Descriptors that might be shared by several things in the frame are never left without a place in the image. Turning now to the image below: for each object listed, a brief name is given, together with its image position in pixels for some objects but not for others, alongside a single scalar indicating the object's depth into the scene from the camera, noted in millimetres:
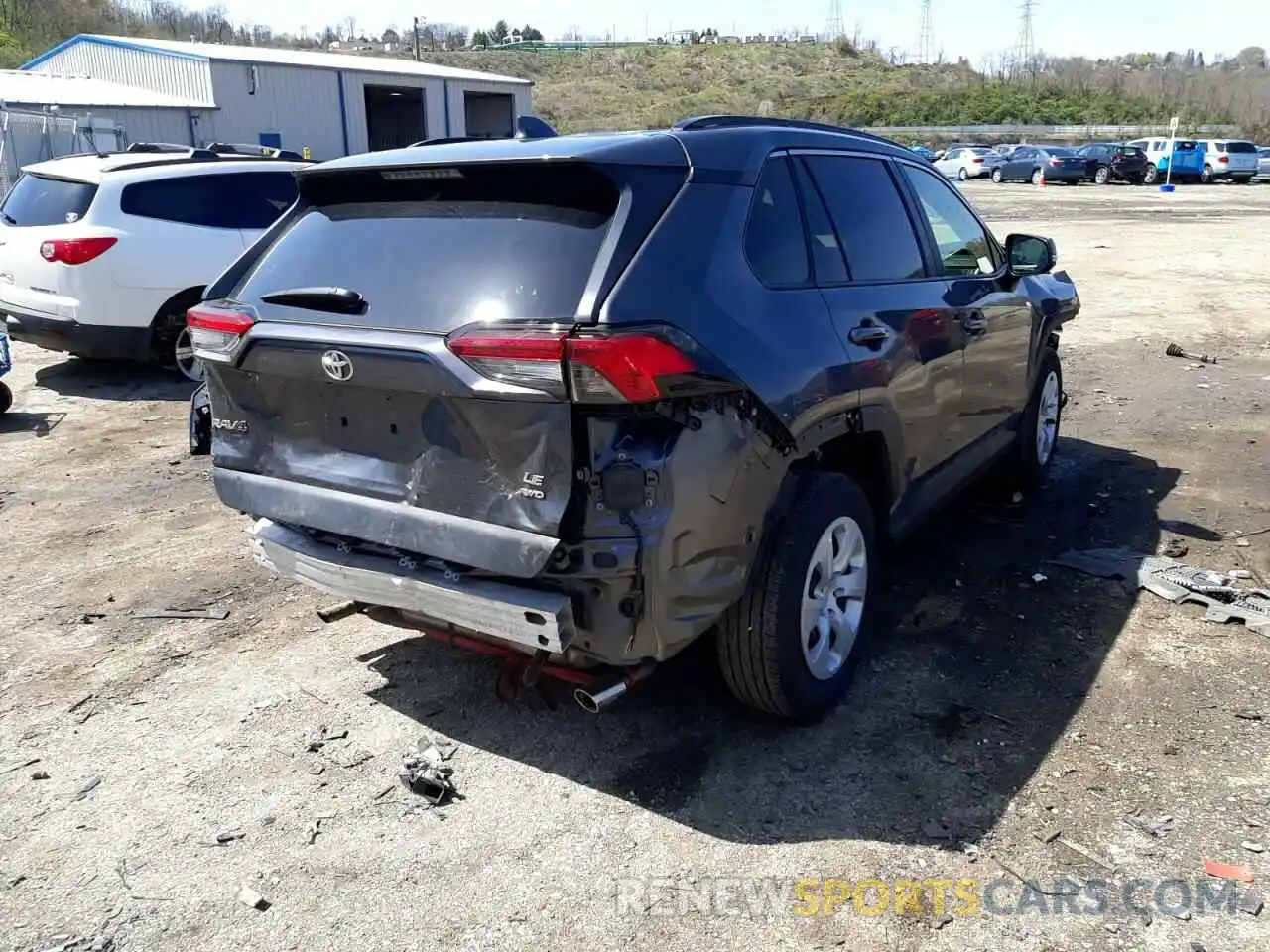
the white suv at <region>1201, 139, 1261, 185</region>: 39688
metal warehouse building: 27703
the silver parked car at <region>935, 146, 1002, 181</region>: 41719
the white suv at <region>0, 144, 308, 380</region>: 8391
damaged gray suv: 2799
